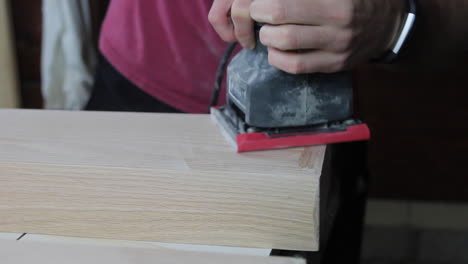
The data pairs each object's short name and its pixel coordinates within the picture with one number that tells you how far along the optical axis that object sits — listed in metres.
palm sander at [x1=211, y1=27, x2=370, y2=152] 0.86
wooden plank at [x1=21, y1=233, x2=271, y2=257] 0.81
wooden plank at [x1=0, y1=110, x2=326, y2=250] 0.80
